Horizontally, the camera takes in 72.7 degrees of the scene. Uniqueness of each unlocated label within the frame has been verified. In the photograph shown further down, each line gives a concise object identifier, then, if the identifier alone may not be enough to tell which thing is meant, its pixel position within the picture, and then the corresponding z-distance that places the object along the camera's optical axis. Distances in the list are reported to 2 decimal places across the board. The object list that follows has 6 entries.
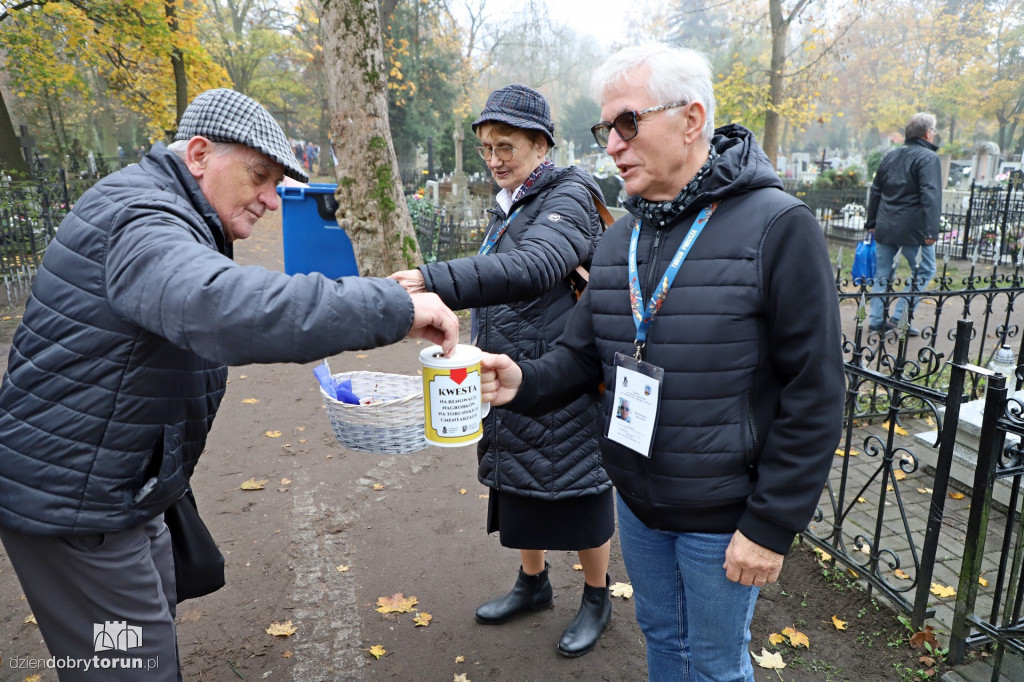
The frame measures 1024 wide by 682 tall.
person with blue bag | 7.45
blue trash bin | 6.93
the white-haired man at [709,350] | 1.68
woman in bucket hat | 2.50
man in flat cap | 1.37
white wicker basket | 2.25
